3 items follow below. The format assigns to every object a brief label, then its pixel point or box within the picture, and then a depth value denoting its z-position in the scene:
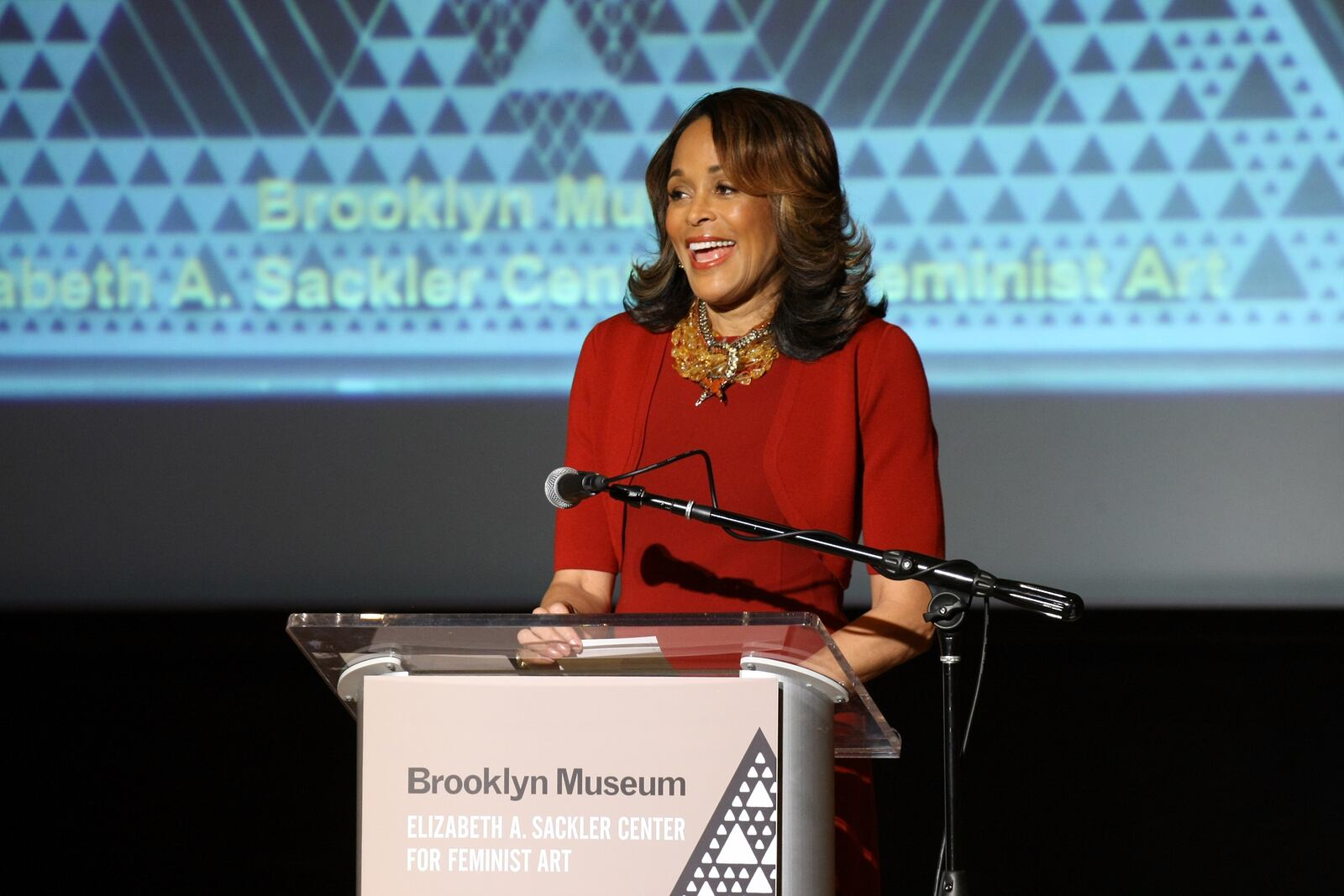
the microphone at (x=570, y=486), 9.39
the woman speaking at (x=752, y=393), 9.75
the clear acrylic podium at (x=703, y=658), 9.11
